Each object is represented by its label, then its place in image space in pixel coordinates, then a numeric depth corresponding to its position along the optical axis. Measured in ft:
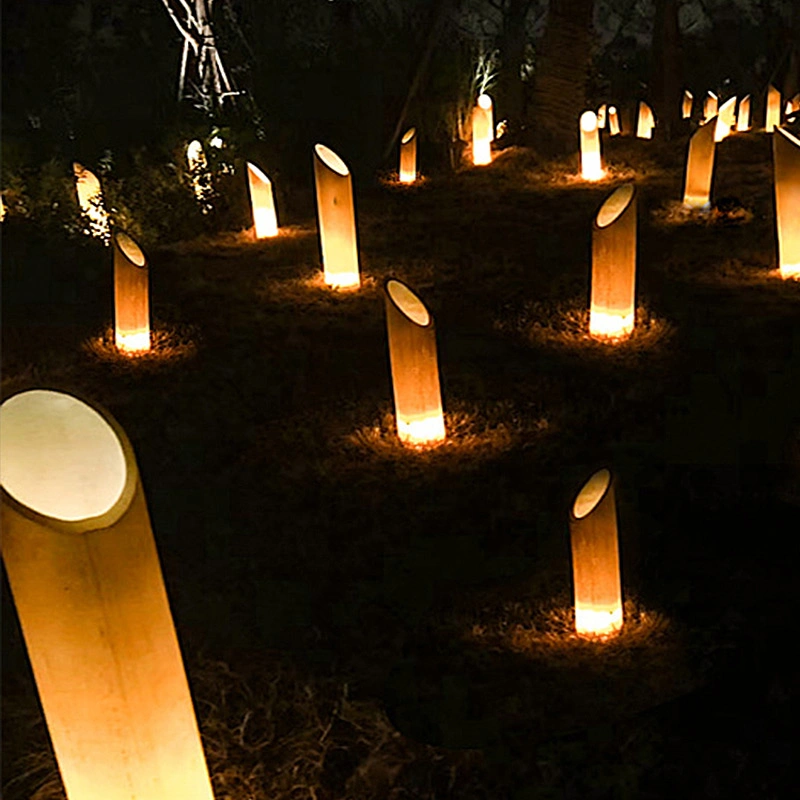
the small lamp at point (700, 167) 28.37
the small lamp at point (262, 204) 29.12
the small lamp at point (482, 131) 36.55
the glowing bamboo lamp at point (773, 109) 37.45
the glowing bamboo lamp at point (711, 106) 37.01
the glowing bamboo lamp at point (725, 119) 35.96
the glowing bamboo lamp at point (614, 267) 21.86
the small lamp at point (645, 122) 39.65
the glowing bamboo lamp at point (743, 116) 39.17
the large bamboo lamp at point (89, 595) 8.43
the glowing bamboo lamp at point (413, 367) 18.76
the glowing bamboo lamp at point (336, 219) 25.26
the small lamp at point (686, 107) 42.06
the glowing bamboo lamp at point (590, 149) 33.35
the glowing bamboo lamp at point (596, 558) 13.91
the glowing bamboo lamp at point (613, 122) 40.34
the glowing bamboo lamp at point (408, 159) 34.65
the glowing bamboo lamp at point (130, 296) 22.40
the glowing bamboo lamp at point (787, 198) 23.68
